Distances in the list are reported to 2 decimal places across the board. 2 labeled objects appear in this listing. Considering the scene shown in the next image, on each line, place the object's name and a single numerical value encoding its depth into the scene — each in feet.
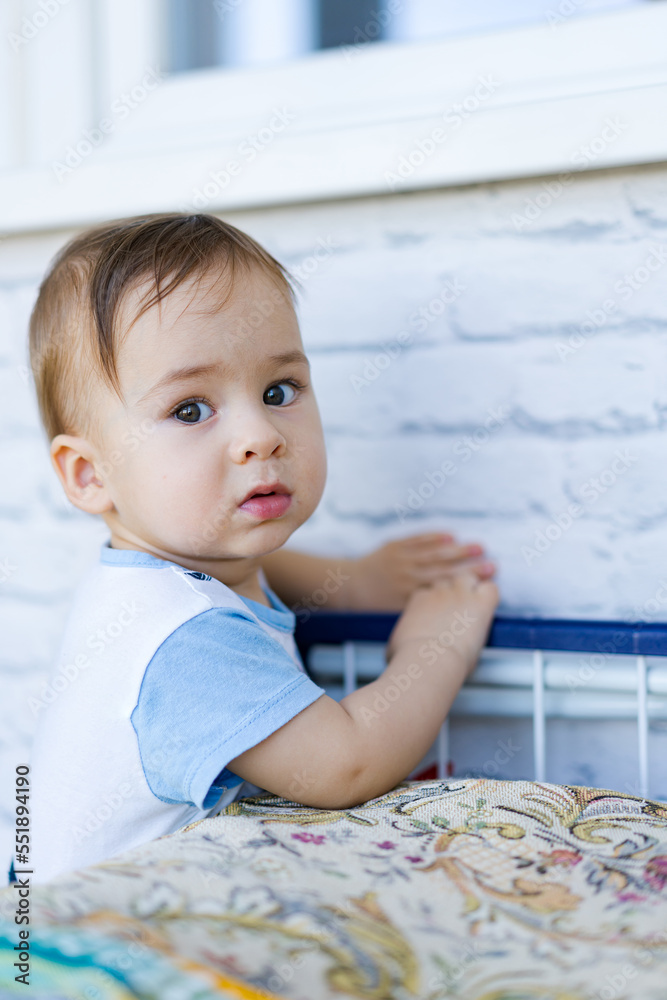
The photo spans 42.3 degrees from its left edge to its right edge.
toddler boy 2.22
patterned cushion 1.34
